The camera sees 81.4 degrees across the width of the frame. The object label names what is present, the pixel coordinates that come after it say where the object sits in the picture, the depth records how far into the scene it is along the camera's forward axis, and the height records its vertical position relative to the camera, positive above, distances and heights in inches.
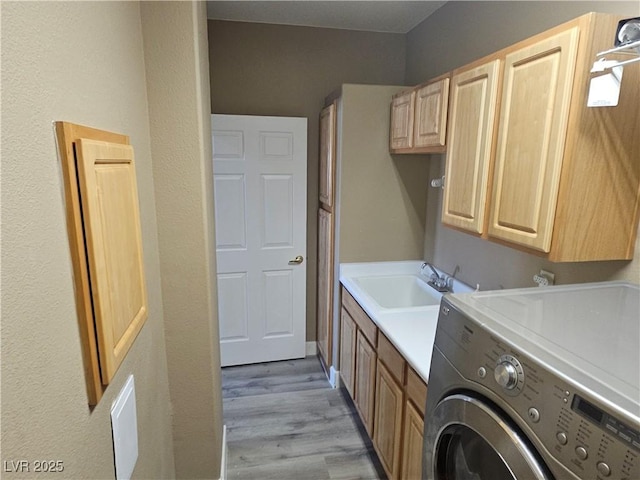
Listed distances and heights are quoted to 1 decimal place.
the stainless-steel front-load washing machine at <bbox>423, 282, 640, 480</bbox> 26.3 -17.5
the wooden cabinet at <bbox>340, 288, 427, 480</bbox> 61.6 -43.8
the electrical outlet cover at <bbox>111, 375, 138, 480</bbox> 37.2 -27.4
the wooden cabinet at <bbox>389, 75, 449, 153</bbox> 72.3 +11.2
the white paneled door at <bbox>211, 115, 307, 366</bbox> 113.9 -20.9
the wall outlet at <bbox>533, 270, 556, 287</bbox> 62.0 -17.6
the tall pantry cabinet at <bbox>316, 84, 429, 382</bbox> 96.4 -5.2
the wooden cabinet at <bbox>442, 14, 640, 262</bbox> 44.1 +2.8
